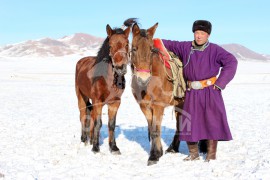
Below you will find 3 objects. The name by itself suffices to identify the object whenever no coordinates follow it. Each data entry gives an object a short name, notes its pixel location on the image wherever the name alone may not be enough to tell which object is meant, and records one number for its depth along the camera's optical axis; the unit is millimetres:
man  5117
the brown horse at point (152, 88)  5145
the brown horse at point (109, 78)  5832
